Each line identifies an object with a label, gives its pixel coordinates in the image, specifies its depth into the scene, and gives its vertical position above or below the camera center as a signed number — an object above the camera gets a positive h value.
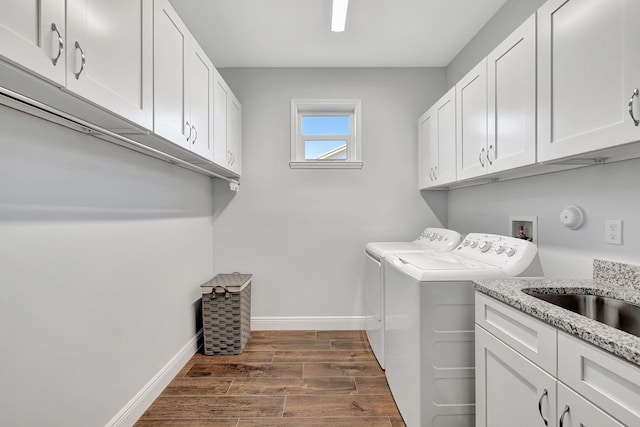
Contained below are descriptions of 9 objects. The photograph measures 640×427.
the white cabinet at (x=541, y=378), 0.78 -0.51
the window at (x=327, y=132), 3.19 +0.84
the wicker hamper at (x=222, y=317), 2.57 -0.88
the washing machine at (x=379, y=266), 2.34 -0.44
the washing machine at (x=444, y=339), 1.54 -0.63
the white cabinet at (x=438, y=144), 2.34 +0.58
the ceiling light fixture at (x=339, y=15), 1.93 +1.30
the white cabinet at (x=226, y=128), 2.35 +0.71
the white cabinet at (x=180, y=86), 1.48 +0.71
